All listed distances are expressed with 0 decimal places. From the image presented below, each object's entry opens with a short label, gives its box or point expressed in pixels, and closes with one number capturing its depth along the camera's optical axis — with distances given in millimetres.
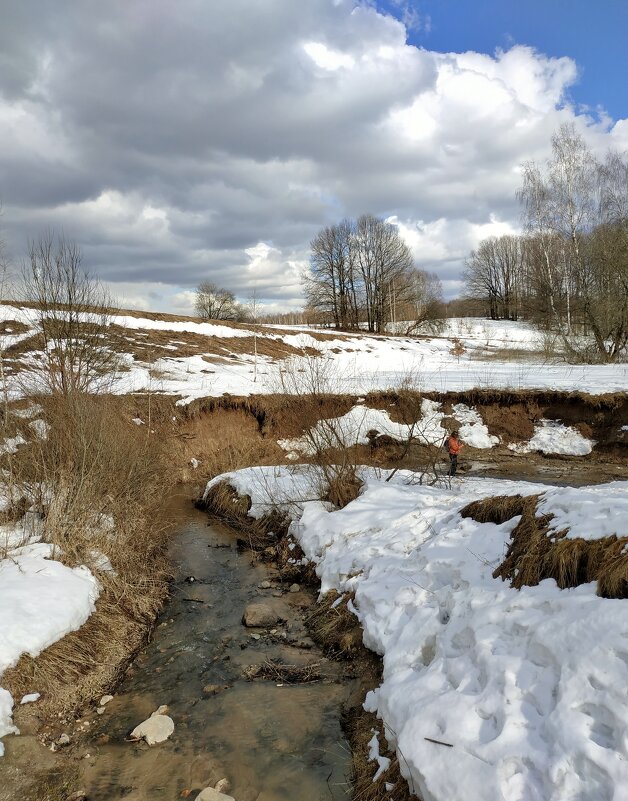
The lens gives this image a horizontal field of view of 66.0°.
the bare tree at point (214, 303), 58031
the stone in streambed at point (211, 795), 3893
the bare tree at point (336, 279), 49750
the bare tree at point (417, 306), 49844
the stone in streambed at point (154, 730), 4625
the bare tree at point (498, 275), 58688
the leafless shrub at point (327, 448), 9727
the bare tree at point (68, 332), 12133
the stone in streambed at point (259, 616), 6840
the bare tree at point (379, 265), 48625
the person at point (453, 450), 12203
